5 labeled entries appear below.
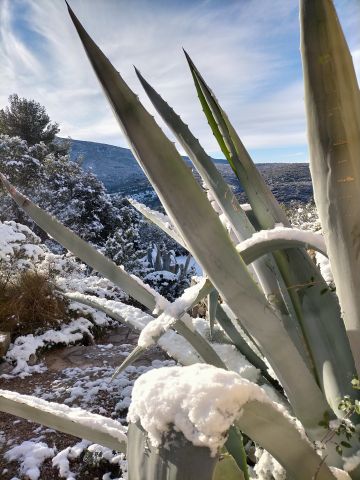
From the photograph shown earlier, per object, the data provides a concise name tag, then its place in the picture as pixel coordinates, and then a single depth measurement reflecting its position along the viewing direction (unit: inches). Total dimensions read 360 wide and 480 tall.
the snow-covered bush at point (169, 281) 317.1
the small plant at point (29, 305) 173.5
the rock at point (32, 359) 152.9
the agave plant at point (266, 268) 20.3
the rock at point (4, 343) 146.6
